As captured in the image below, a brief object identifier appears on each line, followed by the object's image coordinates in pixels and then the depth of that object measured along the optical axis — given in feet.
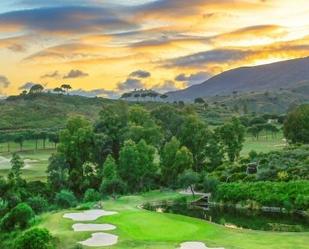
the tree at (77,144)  272.10
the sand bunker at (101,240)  139.03
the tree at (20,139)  446.19
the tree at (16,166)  260.09
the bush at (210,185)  243.81
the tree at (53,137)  424.87
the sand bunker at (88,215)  171.94
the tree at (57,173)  253.03
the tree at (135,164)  253.24
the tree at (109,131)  285.84
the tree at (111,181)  241.96
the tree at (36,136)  456.94
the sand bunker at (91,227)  155.19
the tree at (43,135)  459.73
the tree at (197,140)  299.17
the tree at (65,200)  216.33
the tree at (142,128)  279.69
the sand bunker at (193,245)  134.37
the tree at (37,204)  202.39
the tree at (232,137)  302.25
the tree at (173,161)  265.34
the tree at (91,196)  219.20
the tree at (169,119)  333.42
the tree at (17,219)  165.89
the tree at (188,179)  246.47
